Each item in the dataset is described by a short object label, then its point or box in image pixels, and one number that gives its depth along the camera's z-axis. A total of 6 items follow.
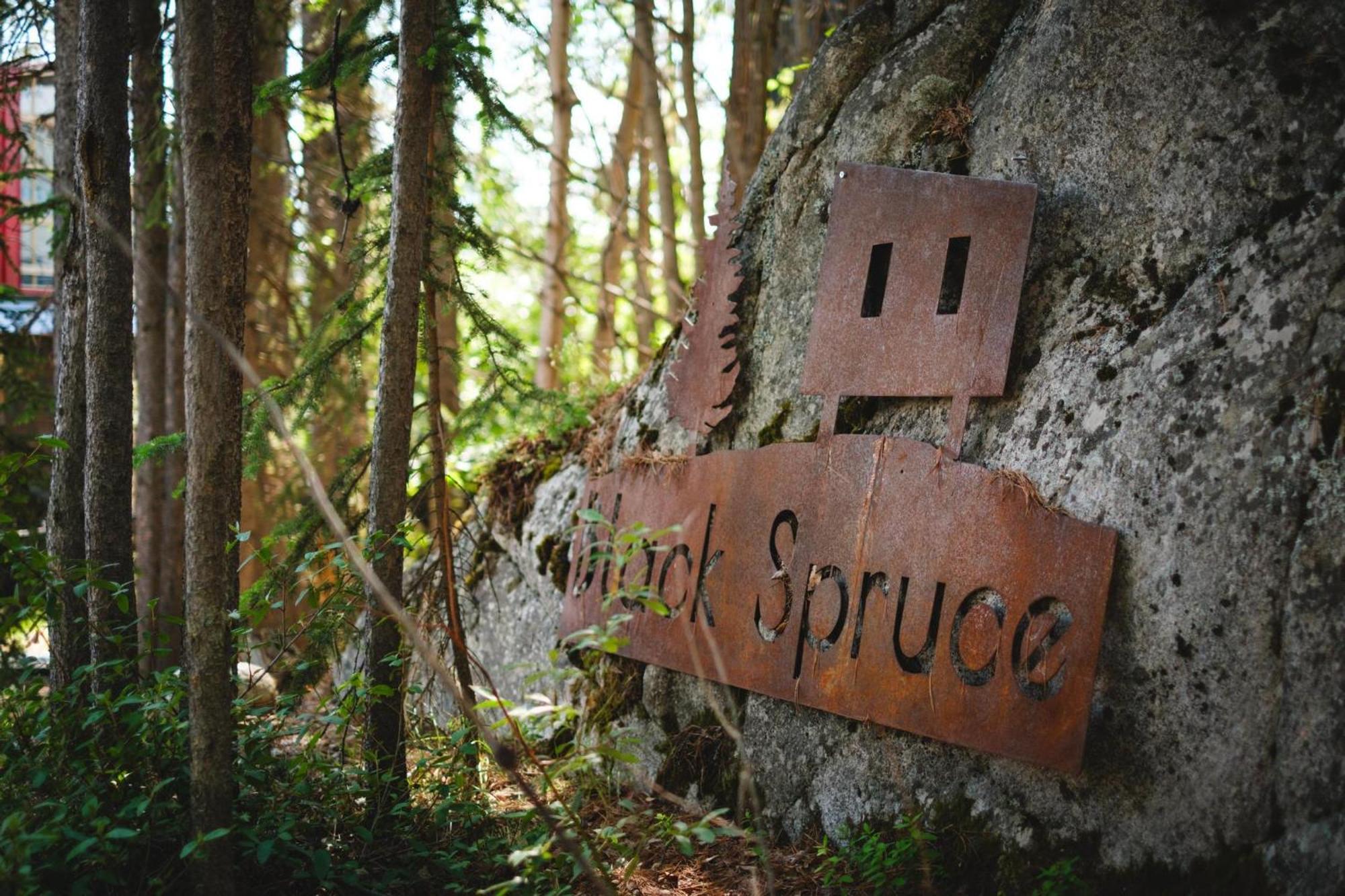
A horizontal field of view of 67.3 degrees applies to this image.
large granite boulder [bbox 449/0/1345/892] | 2.96
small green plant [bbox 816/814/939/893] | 3.46
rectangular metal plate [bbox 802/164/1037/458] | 3.76
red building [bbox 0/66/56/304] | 7.39
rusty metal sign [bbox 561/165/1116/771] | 3.34
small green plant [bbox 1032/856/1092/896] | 3.13
